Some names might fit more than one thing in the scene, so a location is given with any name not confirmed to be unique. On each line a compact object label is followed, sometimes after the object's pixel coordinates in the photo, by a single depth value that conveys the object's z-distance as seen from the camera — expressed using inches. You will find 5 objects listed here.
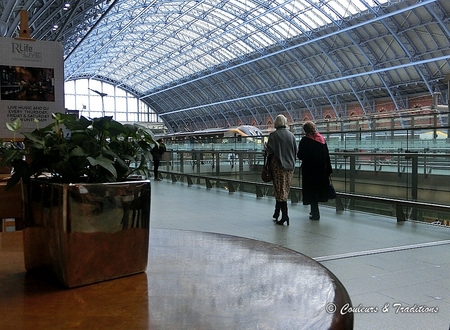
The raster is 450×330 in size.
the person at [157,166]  552.9
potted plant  40.4
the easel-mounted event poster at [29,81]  105.3
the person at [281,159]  246.2
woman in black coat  257.0
